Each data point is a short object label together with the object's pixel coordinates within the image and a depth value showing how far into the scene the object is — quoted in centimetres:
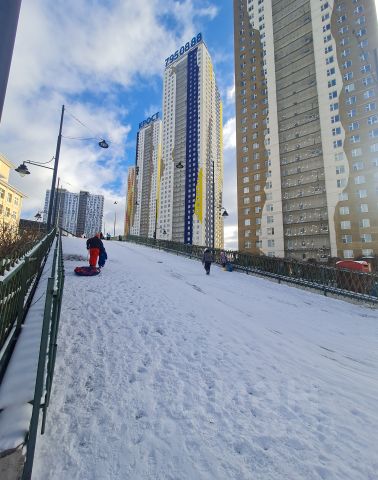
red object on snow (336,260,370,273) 1870
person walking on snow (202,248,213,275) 1547
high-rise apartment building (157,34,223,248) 11019
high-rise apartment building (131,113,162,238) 12350
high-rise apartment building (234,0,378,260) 4722
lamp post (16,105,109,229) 1513
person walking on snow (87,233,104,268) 1138
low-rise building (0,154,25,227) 5772
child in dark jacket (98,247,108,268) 1185
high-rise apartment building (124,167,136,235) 10814
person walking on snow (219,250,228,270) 1916
